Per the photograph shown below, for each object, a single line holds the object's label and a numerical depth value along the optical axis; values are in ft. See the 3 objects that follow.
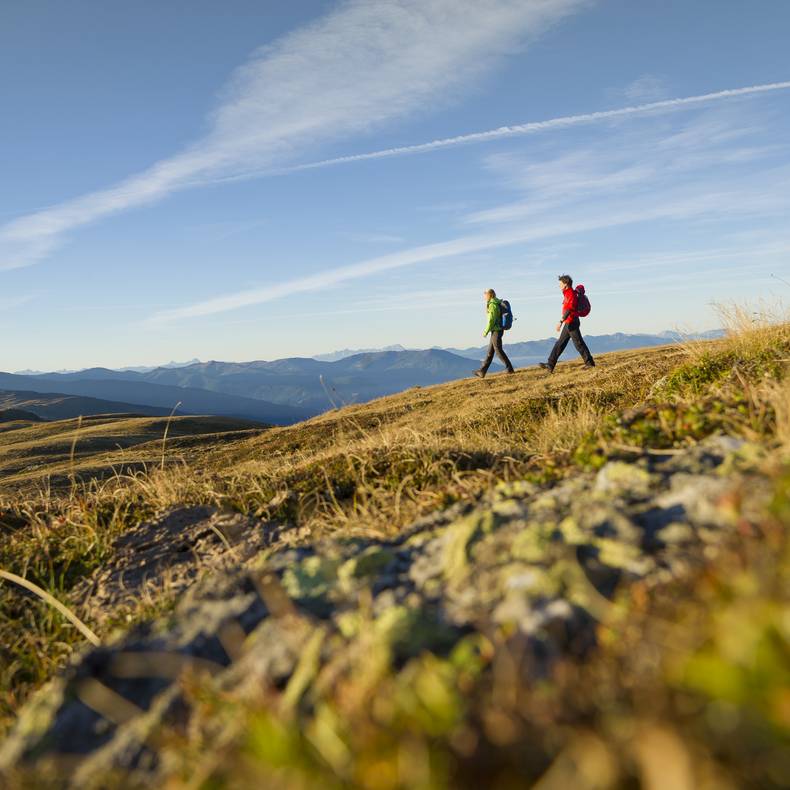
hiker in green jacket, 72.64
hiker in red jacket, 61.05
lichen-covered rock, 5.80
